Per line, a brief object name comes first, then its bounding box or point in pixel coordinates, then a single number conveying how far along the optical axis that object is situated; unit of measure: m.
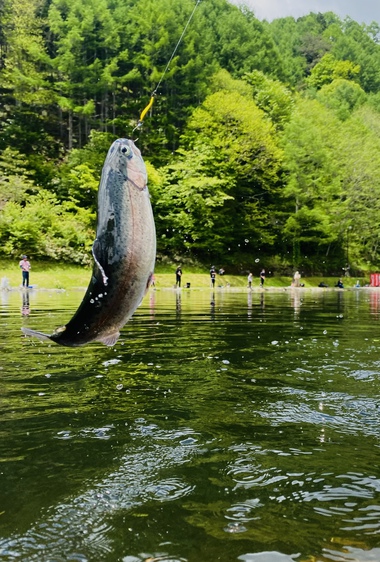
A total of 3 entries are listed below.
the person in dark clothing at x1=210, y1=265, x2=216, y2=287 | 43.53
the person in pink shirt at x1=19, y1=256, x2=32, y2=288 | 34.78
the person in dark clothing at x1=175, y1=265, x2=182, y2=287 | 40.38
